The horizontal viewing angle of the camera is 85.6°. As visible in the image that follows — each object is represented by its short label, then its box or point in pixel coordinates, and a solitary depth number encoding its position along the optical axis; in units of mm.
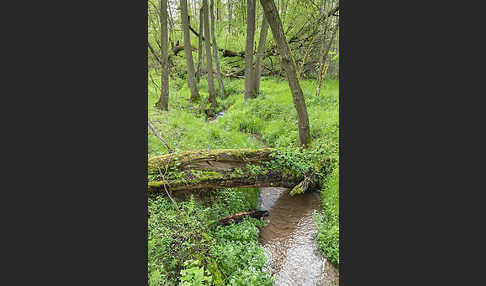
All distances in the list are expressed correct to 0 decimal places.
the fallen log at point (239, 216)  4688
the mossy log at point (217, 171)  4520
